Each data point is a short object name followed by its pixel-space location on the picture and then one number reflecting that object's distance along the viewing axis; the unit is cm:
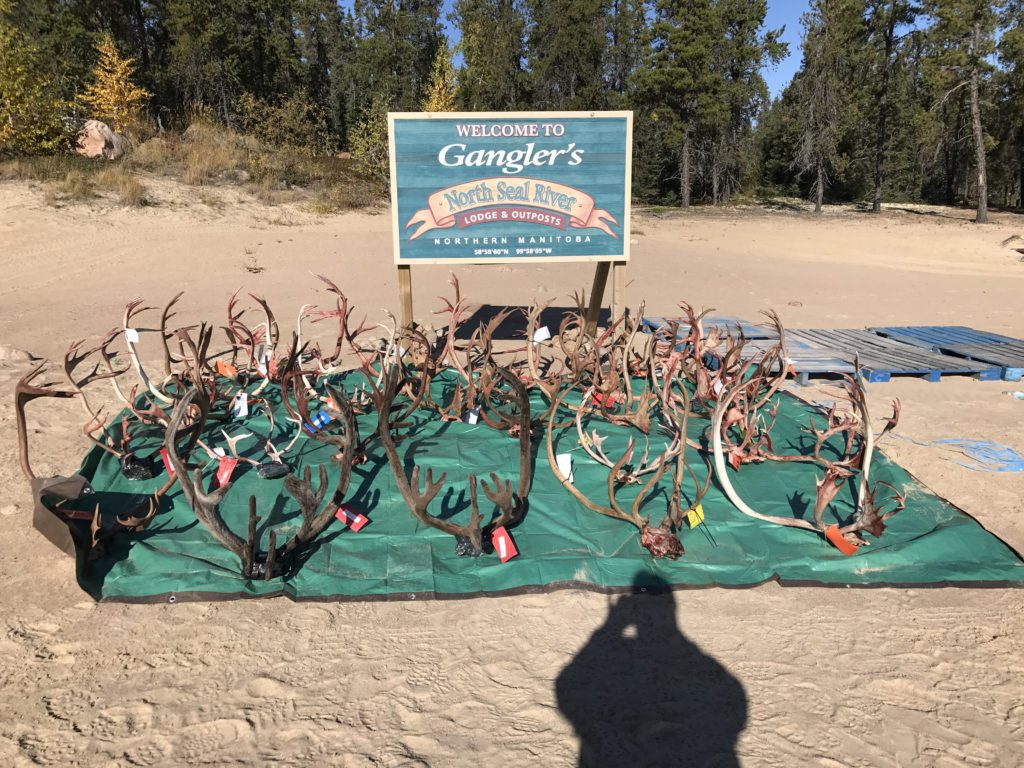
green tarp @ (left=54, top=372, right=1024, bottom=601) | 313
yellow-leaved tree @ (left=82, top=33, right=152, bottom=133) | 1767
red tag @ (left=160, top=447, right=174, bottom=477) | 373
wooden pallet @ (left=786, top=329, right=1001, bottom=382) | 629
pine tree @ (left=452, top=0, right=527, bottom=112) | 2578
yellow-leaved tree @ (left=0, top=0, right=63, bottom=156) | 1351
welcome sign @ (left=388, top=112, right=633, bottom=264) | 611
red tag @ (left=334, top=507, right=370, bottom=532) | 349
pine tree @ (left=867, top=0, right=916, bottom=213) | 2077
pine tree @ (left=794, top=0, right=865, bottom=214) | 2045
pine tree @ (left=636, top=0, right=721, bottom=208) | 2131
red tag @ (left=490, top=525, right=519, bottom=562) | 328
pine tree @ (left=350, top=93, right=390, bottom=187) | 1847
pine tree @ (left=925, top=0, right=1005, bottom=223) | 1769
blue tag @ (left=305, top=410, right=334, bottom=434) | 446
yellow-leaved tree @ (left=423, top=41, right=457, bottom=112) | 2455
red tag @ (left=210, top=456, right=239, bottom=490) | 341
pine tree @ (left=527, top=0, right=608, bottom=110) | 2553
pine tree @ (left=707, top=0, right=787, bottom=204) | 2248
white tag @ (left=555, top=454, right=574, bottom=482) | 368
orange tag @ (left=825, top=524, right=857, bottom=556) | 331
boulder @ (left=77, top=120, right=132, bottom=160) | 1489
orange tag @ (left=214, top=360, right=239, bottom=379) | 550
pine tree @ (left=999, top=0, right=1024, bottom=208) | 1852
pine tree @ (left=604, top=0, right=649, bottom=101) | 2641
